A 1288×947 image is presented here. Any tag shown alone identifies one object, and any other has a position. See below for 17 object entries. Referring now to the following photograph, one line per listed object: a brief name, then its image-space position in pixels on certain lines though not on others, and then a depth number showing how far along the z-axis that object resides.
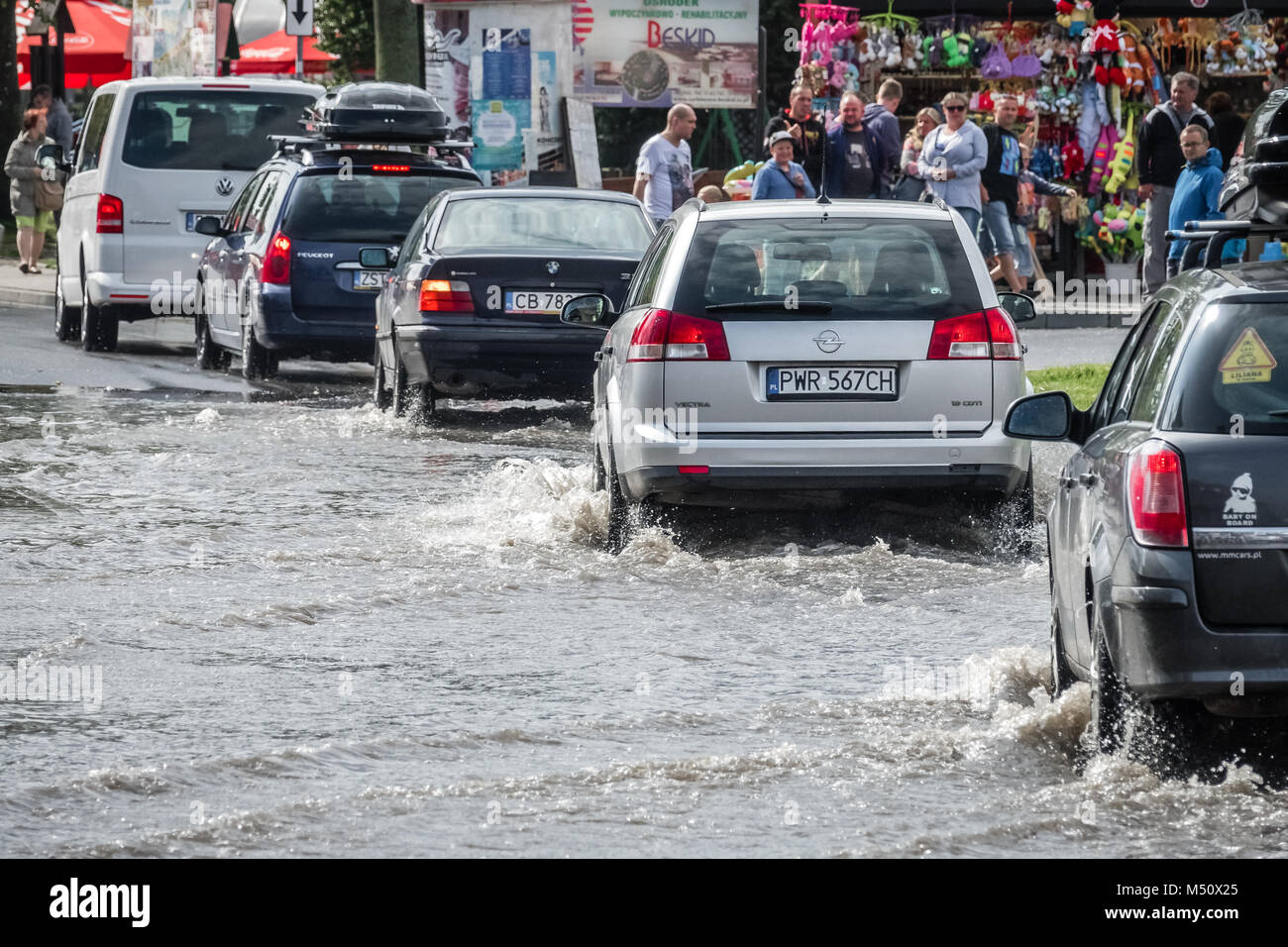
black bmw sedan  14.77
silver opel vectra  9.88
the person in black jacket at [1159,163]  21.23
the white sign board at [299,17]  25.98
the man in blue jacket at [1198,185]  18.56
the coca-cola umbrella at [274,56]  43.12
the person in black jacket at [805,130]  21.59
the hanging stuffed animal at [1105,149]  25.67
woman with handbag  30.58
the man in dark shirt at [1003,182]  22.36
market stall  25.62
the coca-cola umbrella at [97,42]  43.59
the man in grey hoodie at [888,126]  21.94
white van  20.72
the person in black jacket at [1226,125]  22.73
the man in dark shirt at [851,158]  21.64
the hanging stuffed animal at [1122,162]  25.55
